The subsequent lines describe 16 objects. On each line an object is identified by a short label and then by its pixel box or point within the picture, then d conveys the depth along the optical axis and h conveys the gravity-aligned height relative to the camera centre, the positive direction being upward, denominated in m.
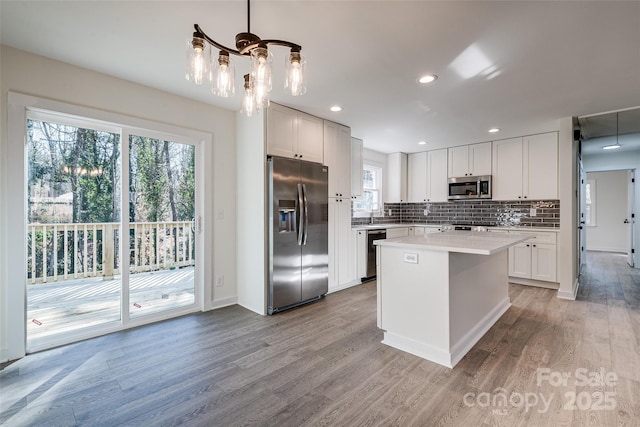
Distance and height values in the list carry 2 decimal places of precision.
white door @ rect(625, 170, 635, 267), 5.93 -0.07
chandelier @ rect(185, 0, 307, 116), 1.53 +0.85
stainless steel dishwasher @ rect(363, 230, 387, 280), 4.83 -0.68
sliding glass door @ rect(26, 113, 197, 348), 2.59 -0.10
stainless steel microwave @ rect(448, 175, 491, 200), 5.04 +0.47
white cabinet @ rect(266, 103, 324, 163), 3.37 +1.02
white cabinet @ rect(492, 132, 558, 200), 4.45 +0.74
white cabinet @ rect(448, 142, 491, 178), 5.08 +0.98
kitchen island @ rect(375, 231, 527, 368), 2.25 -0.69
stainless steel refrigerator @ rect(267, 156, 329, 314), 3.31 -0.22
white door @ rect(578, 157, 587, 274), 4.49 -0.03
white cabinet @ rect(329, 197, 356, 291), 4.14 -0.48
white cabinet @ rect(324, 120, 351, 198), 4.07 +0.85
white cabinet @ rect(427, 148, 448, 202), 5.61 +0.76
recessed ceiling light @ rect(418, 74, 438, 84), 2.63 +1.27
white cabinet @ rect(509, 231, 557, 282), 4.28 -0.71
